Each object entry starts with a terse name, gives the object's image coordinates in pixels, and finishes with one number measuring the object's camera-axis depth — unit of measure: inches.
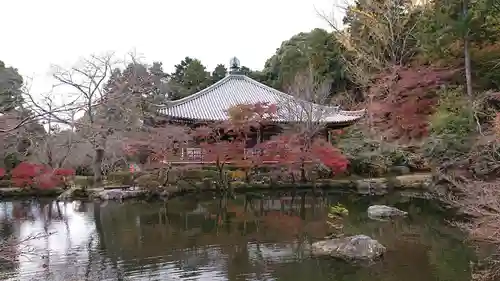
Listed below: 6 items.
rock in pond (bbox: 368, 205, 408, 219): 467.8
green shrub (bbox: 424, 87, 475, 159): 553.3
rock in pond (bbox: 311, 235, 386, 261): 298.2
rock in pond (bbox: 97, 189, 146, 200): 653.9
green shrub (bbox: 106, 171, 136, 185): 737.8
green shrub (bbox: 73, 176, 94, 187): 802.7
